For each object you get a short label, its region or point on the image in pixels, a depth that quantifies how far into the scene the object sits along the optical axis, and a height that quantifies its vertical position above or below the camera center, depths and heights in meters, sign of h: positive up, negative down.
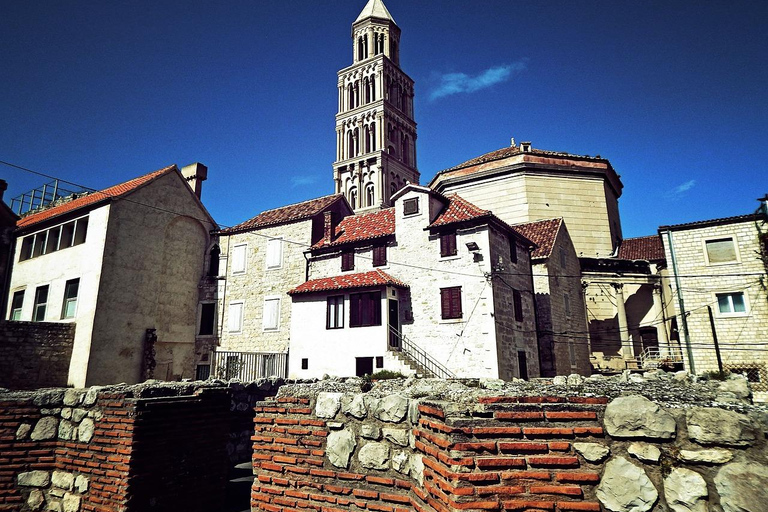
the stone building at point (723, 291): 22.03 +2.78
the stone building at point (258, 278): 27.44 +4.73
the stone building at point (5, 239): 23.60 +6.58
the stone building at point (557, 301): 24.80 +2.72
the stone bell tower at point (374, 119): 58.53 +32.74
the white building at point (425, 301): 20.38 +2.42
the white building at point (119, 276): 21.61 +4.22
